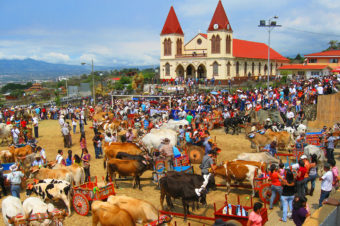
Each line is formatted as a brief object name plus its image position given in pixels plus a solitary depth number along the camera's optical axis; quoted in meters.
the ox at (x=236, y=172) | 10.84
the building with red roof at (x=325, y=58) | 60.19
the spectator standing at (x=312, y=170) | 10.35
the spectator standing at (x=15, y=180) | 10.70
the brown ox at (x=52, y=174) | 10.97
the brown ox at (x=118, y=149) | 13.74
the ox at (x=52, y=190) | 10.09
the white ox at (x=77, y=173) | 11.18
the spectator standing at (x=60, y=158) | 12.57
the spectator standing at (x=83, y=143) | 16.09
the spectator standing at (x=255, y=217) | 7.08
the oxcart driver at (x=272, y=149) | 13.47
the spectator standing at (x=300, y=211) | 7.42
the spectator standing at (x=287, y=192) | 8.92
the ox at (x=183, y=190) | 9.33
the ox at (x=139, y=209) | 8.30
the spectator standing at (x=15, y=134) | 20.14
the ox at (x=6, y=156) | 14.53
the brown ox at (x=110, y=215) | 7.91
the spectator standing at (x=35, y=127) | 22.73
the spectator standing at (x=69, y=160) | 13.16
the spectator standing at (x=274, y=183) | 9.57
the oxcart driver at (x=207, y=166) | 11.11
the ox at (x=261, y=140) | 15.94
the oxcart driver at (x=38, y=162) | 12.43
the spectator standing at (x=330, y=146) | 13.33
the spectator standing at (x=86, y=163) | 12.02
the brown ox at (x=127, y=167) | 11.70
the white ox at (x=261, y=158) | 12.20
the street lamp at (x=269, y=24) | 31.99
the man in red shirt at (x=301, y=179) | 9.64
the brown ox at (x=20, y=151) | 15.04
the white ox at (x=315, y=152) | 12.96
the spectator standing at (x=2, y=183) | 11.55
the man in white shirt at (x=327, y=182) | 9.17
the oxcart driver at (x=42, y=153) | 13.27
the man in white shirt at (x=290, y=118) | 20.22
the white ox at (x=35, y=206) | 8.76
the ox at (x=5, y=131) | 21.00
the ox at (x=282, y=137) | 16.19
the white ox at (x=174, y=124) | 19.52
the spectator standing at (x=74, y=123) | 23.12
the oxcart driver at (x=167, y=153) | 12.47
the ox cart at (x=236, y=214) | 8.04
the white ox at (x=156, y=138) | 16.36
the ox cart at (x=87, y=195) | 9.89
